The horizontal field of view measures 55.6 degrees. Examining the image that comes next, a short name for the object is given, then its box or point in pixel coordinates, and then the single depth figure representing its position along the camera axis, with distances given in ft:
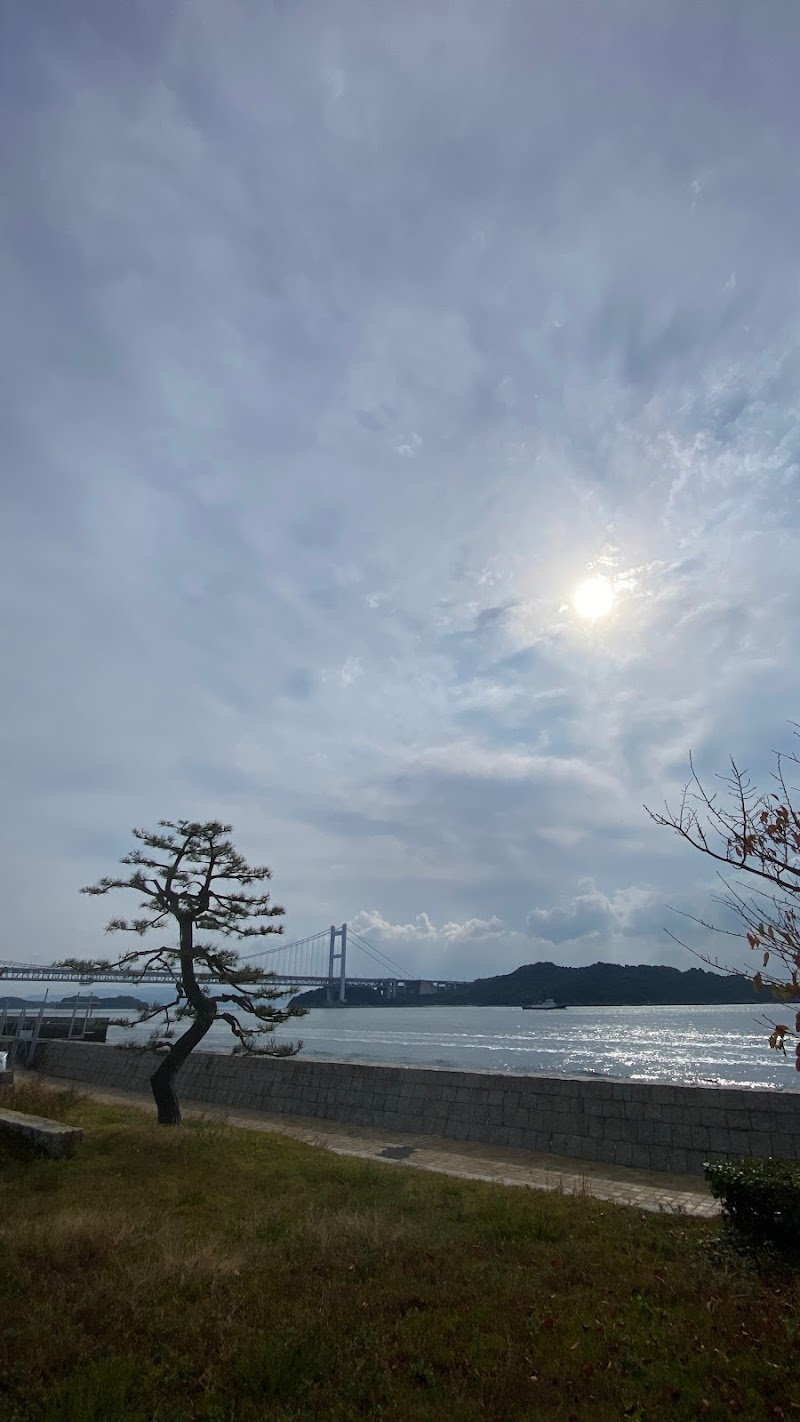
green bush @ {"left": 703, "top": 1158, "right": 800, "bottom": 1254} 23.00
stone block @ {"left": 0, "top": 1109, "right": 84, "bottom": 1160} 35.91
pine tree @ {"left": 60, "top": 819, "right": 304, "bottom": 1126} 46.55
